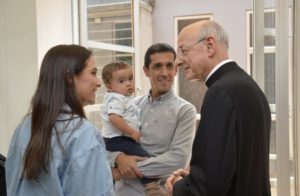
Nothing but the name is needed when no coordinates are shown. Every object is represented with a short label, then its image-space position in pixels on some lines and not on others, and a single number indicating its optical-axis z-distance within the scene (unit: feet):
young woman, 3.75
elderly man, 3.65
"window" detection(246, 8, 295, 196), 5.45
